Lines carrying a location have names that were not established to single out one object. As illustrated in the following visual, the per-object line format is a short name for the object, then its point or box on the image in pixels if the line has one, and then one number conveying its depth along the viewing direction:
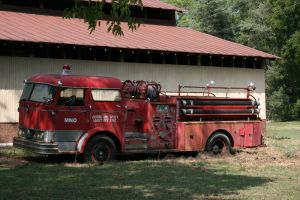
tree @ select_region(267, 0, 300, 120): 54.59
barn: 21.84
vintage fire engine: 14.88
